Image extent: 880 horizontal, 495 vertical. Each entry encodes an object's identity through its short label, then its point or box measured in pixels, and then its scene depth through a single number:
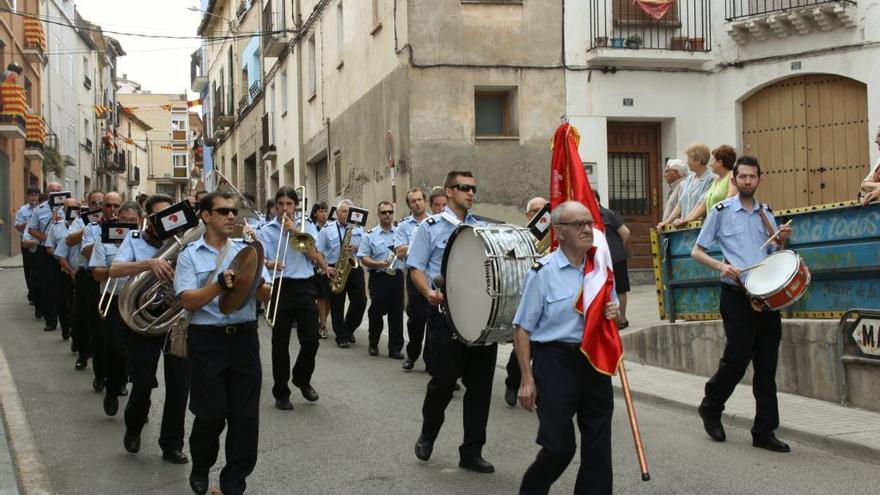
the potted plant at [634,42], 18.46
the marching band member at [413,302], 11.52
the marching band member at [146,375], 6.93
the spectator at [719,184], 8.77
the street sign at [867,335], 8.21
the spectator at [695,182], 10.30
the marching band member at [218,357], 5.77
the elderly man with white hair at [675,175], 11.78
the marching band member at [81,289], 10.49
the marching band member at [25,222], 16.22
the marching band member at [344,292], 13.85
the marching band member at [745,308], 7.25
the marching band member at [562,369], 5.00
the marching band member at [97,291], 9.68
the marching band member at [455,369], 6.74
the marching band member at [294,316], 9.18
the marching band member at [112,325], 8.45
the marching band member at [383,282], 12.87
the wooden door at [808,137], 16.88
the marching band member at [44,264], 14.98
